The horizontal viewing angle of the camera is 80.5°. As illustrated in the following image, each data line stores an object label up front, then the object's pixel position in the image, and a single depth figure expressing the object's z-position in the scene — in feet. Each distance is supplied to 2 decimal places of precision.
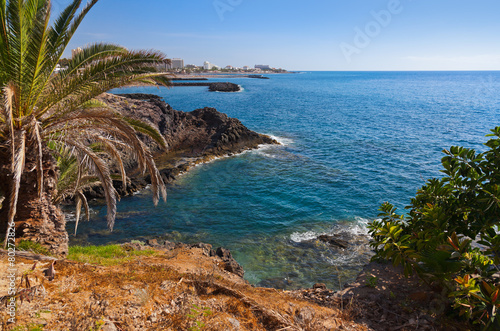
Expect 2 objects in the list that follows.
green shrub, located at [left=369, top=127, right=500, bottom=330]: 19.38
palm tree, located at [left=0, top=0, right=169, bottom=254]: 23.26
